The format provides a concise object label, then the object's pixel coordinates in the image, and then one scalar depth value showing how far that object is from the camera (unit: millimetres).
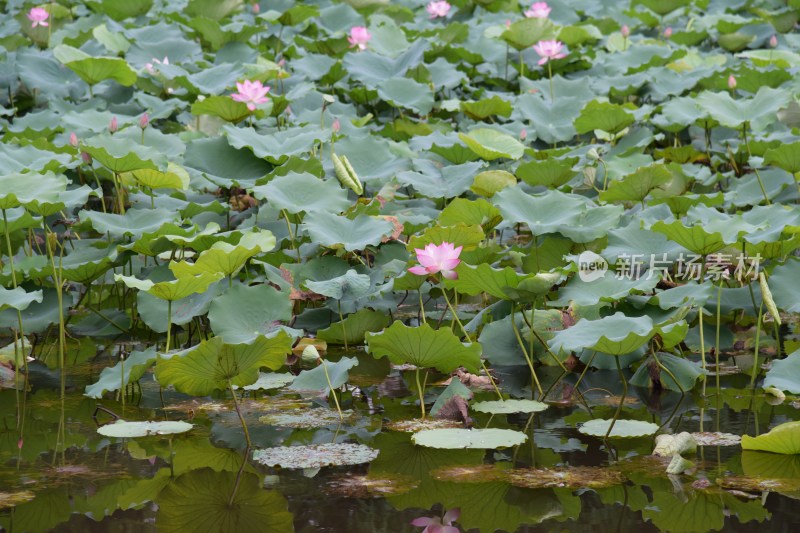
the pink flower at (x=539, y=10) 11023
